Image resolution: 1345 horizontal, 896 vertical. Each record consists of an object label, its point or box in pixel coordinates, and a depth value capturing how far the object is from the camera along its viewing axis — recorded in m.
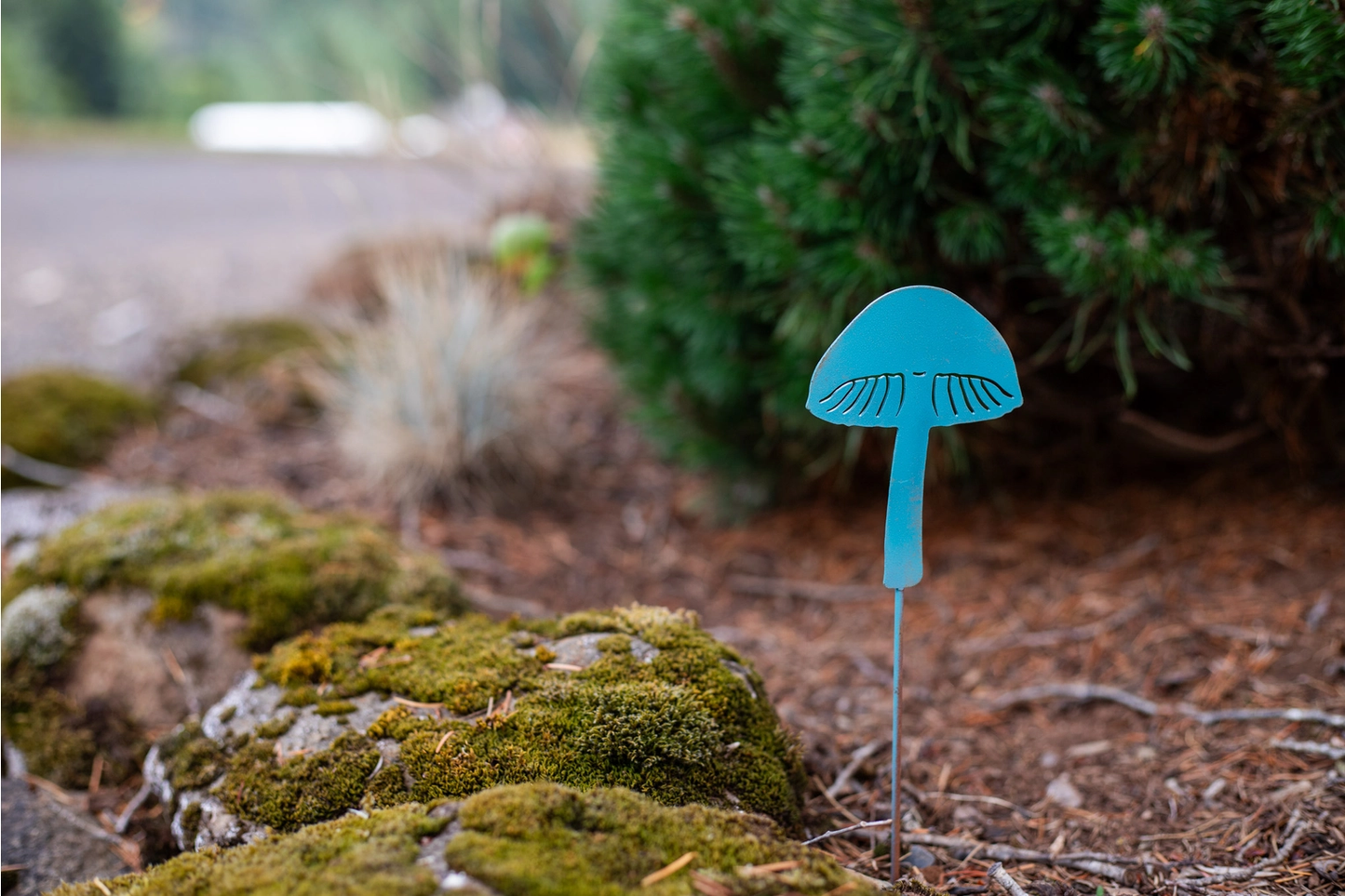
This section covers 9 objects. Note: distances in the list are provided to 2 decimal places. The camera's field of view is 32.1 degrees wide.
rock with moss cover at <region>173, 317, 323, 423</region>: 2.06
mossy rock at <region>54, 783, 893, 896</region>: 0.94
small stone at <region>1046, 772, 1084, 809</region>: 1.14
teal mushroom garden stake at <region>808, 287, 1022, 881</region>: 1.02
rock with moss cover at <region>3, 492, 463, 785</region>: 1.20
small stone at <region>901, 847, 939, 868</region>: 1.08
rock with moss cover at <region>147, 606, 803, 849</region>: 1.04
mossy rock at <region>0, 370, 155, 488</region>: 1.72
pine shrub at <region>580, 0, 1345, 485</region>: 1.15
